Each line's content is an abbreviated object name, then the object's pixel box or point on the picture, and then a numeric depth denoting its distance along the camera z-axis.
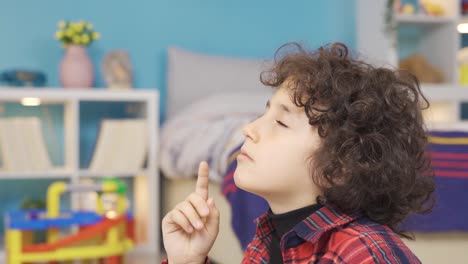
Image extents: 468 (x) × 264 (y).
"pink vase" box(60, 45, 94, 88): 3.21
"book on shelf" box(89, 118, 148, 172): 3.11
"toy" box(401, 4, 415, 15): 3.98
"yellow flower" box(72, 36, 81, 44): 3.23
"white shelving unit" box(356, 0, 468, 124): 3.79
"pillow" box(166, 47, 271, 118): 3.58
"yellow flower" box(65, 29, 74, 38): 3.23
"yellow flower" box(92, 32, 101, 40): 3.27
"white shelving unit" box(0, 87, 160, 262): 3.03
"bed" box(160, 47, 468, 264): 1.79
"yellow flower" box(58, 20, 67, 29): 3.25
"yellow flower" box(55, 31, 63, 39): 3.22
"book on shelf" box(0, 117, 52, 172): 2.98
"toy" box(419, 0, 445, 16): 4.05
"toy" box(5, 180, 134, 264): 2.43
